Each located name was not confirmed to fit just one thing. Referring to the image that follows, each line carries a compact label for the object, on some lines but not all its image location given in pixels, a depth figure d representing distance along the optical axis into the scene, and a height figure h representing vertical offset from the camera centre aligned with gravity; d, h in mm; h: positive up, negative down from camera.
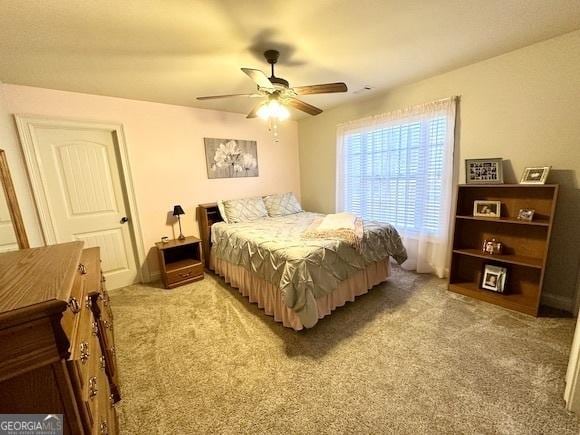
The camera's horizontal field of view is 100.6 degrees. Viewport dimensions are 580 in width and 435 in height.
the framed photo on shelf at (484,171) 2354 -77
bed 1942 -877
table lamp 3156 -403
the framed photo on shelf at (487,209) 2404 -460
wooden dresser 611 -447
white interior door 2616 -98
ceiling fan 1878 +671
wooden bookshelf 2176 -799
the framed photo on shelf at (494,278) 2391 -1151
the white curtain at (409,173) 2783 -66
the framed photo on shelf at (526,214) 2193 -487
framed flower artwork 3602 +286
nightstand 2996 -1108
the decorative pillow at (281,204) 3848 -495
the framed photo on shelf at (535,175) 2078 -128
